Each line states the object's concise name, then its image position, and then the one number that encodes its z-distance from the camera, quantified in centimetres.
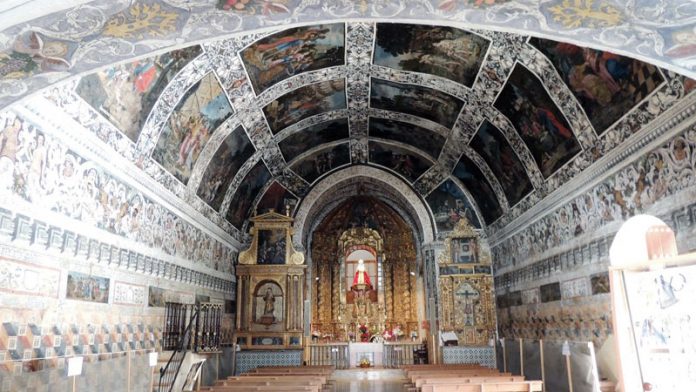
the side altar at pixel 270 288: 1823
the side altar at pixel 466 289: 1878
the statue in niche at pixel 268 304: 1844
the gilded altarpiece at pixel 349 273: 2367
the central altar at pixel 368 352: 2011
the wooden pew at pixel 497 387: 882
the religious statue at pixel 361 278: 2341
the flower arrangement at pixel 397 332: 2286
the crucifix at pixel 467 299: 1895
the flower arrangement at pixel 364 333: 2259
